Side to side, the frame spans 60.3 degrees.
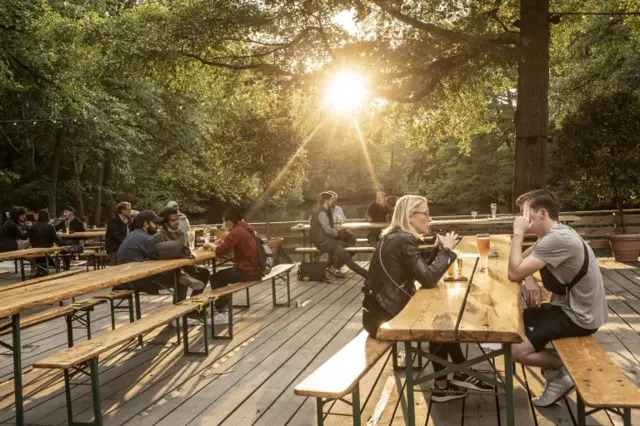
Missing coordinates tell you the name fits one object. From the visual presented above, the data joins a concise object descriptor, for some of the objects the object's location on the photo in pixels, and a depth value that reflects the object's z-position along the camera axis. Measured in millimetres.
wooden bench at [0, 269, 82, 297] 5294
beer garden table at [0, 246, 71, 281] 8297
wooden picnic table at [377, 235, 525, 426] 2781
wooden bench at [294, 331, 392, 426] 2863
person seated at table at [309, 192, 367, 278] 9221
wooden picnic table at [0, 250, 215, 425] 3926
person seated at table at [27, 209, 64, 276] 10477
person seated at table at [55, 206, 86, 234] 13125
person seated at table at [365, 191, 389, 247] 11281
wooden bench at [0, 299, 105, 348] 4871
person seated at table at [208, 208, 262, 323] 6648
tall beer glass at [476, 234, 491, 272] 4516
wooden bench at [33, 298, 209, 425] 3586
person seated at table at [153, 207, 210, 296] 6371
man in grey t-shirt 3572
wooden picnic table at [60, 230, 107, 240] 12148
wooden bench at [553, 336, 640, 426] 2633
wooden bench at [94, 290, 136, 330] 5734
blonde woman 3828
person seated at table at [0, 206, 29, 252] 9969
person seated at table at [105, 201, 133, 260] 9273
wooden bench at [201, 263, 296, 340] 5879
